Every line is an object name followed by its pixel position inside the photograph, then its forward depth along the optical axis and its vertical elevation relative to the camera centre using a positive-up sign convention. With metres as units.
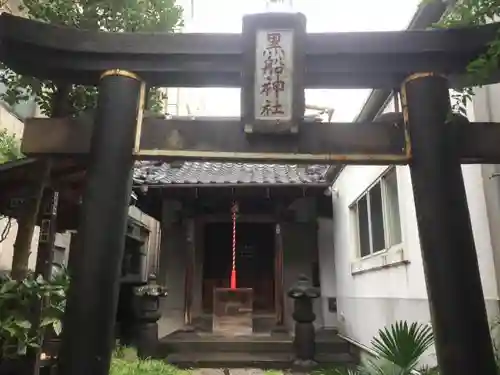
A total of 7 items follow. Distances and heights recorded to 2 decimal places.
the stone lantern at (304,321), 9.05 -0.30
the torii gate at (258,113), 3.60 +1.64
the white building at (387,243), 4.51 +1.00
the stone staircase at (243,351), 9.13 -0.96
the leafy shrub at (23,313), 4.39 -0.07
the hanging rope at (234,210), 11.83 +2.52
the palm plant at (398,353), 3.97 -0.41
